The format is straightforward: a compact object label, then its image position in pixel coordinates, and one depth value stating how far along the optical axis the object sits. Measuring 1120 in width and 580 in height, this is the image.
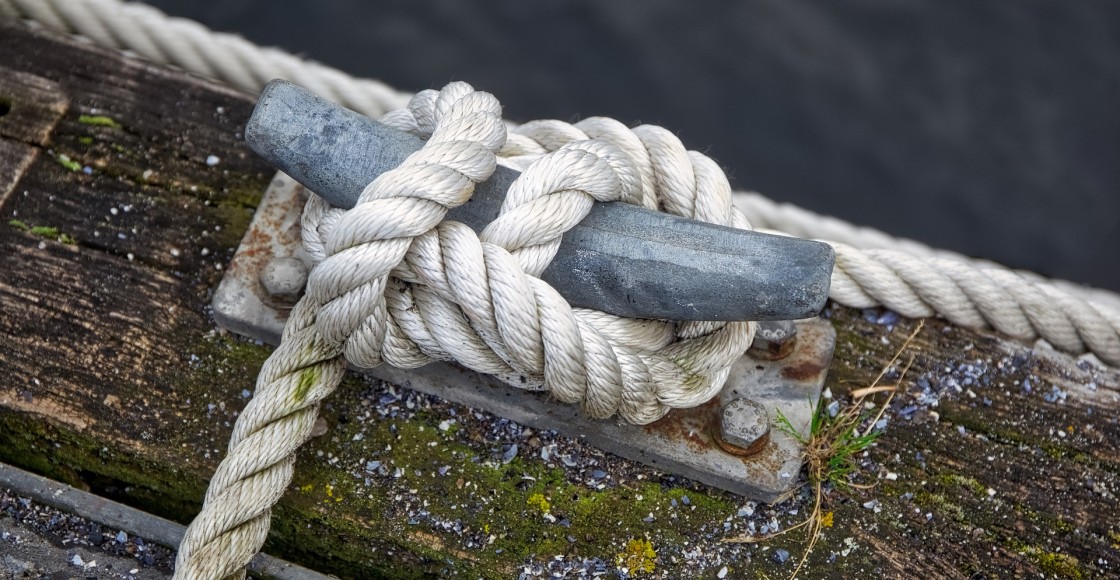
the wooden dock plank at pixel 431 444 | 1.74
